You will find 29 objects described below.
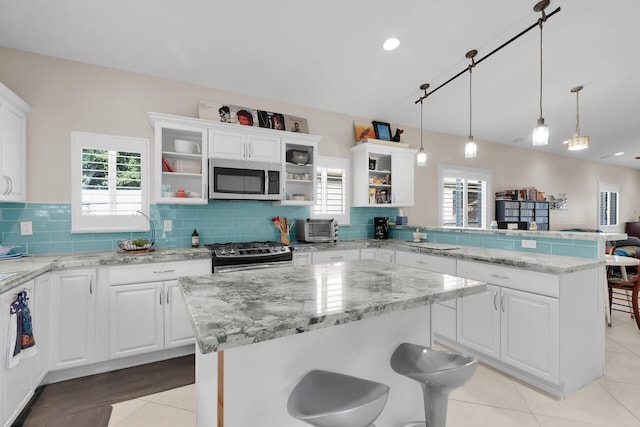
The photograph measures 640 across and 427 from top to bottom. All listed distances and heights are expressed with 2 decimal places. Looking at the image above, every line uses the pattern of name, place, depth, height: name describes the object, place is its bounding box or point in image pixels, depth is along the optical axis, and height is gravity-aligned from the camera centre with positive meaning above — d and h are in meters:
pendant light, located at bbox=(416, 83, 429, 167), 3.52 +0.67
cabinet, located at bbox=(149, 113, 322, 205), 2.95 +0.68
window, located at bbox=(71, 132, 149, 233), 2.82 +0.29
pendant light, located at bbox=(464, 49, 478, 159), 2.93 +0.66
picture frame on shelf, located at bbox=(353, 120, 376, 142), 4.31 +1.18
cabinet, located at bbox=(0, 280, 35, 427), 1.68 -1.02
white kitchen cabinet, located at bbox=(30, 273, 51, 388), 2.09 -0.81
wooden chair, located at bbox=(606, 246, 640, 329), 3.21 -0.83
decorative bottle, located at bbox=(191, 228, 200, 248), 3.18 -0.30
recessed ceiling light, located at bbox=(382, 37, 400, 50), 2.74 +1.57
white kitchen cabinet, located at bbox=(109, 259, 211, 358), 2.47 -0.83
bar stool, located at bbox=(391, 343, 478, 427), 1.10 -0.62
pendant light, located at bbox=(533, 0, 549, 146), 2.36 +0.66
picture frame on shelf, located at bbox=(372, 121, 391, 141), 4.43 +1.23
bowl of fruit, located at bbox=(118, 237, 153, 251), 2.72 -0.30
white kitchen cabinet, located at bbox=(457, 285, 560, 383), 2.11 -0.91
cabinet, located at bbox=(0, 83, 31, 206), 2.27 +0.53
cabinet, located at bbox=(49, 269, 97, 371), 2.28 -0.83
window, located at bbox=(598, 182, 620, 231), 8.02 +0.17
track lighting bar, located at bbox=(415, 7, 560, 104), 2.43 +1.58
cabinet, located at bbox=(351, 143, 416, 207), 4.17 +0.53
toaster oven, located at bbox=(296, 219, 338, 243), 3.64 -0.22
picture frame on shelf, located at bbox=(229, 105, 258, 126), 3.37 +1.11
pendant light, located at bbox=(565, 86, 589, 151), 3.61 +0.84
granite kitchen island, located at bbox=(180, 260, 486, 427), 0.95 -0.48
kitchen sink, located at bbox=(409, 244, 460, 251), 3.13 -0.38
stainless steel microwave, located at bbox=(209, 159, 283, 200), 3.11 +0.35
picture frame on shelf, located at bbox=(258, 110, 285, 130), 3.54 +1.11
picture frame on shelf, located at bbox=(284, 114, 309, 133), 3.74 +1.12
